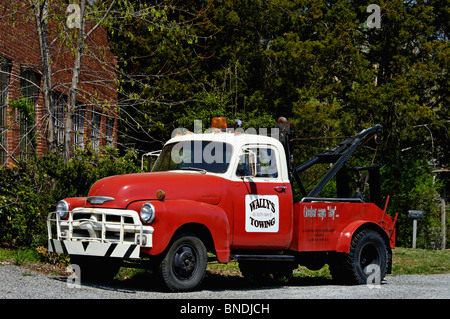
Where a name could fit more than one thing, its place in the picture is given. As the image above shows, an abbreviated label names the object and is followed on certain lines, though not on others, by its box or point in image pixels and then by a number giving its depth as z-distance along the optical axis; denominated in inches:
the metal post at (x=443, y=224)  1074.7
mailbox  946.7
